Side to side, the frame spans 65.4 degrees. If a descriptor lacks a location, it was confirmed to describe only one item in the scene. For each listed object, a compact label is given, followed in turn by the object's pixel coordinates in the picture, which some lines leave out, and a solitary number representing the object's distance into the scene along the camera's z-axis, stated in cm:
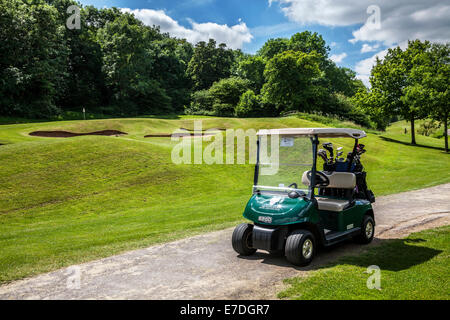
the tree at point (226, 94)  6575
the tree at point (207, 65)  8038
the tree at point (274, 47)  7819
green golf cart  698
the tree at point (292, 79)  5866
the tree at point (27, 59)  4606
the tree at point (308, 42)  7931
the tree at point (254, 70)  7656
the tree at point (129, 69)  6388
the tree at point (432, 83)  3647
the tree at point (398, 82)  4141
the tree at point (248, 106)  6322
